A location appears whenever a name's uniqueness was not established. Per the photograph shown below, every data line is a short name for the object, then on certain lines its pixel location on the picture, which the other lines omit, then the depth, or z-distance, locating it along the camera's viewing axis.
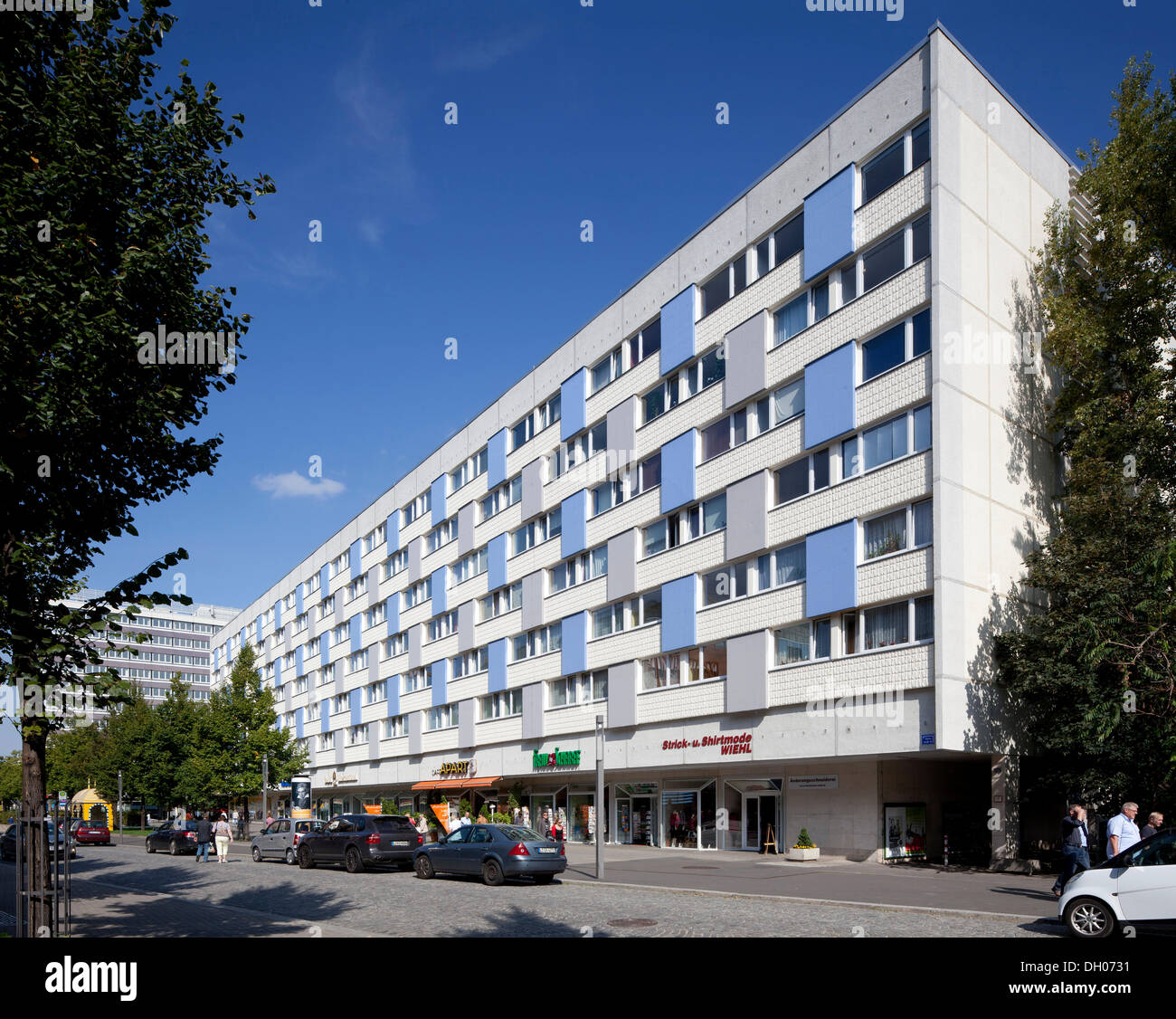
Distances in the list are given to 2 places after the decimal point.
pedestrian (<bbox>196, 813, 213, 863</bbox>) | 34.28
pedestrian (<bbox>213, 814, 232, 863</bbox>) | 33.75
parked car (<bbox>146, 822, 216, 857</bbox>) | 39.81
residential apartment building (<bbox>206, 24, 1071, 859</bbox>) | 26.72
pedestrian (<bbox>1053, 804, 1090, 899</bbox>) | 16.92
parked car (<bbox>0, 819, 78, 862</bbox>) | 35.09
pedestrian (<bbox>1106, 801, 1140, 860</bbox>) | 16.33
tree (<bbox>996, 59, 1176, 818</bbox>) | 23.78
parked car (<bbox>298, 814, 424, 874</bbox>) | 27.50
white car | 12.34
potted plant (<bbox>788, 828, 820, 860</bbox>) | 29.38
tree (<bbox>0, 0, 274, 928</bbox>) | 8.42
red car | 51.41
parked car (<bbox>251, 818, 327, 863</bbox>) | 33.06
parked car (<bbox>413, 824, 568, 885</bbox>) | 22.95
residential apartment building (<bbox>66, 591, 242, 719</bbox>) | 150.88
